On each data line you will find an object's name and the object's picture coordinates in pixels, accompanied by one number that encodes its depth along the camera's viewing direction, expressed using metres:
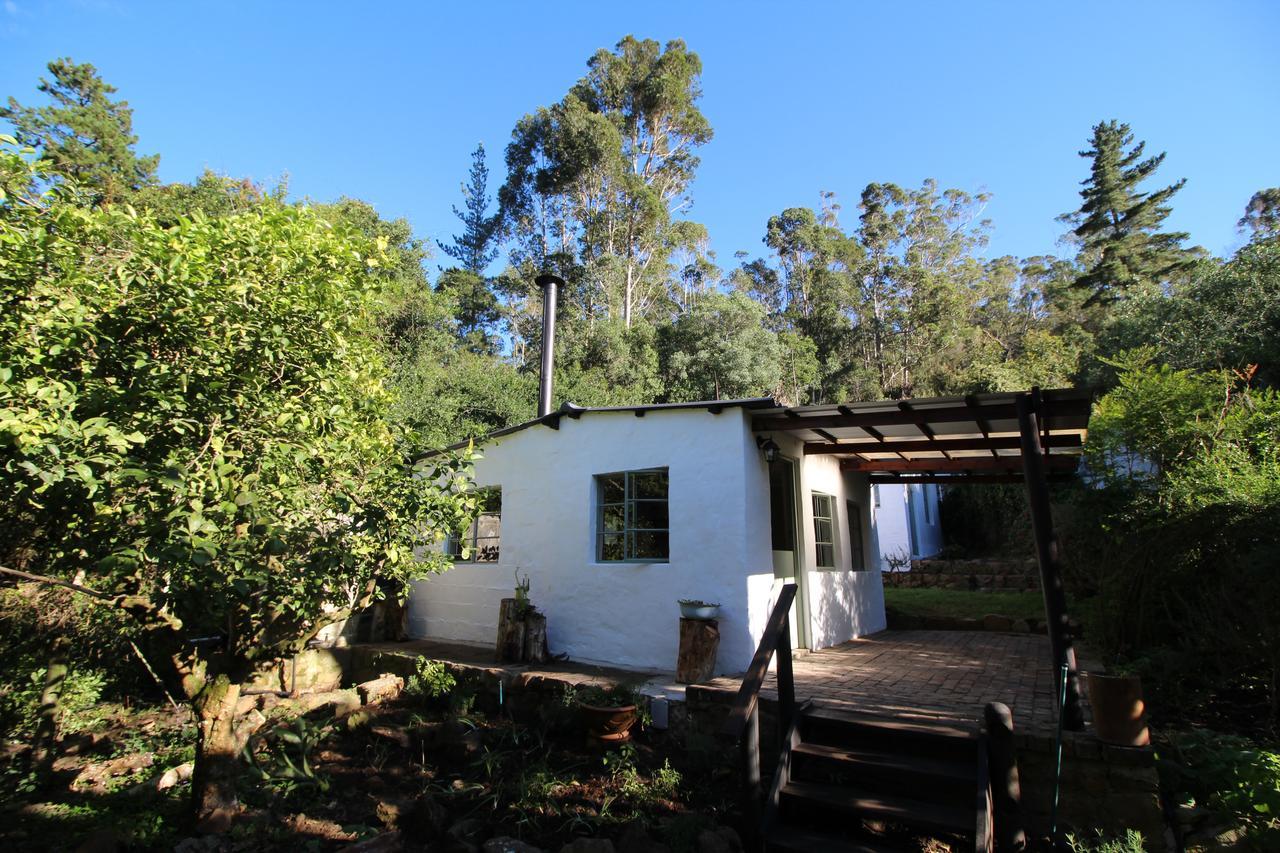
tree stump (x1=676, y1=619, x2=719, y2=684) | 5.83
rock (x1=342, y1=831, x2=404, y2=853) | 3.65
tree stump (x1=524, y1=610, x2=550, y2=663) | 7.09
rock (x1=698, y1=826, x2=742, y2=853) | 3.58
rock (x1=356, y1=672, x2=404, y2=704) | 6.58
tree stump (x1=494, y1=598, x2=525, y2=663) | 7.14
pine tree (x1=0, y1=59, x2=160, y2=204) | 19.94
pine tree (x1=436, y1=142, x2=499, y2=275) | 29.03
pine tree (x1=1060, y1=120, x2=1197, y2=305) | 29.39
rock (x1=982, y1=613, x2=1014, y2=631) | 9.98
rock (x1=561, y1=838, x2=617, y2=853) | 3.49
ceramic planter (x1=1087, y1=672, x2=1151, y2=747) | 3.66
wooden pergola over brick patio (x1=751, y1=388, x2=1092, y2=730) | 4.72
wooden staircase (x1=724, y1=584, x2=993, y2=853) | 3.62
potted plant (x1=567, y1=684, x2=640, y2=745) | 5.02
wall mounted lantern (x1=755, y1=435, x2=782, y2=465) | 6.77
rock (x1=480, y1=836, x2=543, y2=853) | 3.65
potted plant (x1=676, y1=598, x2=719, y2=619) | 6.08
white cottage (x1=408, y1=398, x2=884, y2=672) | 6.43
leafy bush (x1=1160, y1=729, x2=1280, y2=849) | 3.21
